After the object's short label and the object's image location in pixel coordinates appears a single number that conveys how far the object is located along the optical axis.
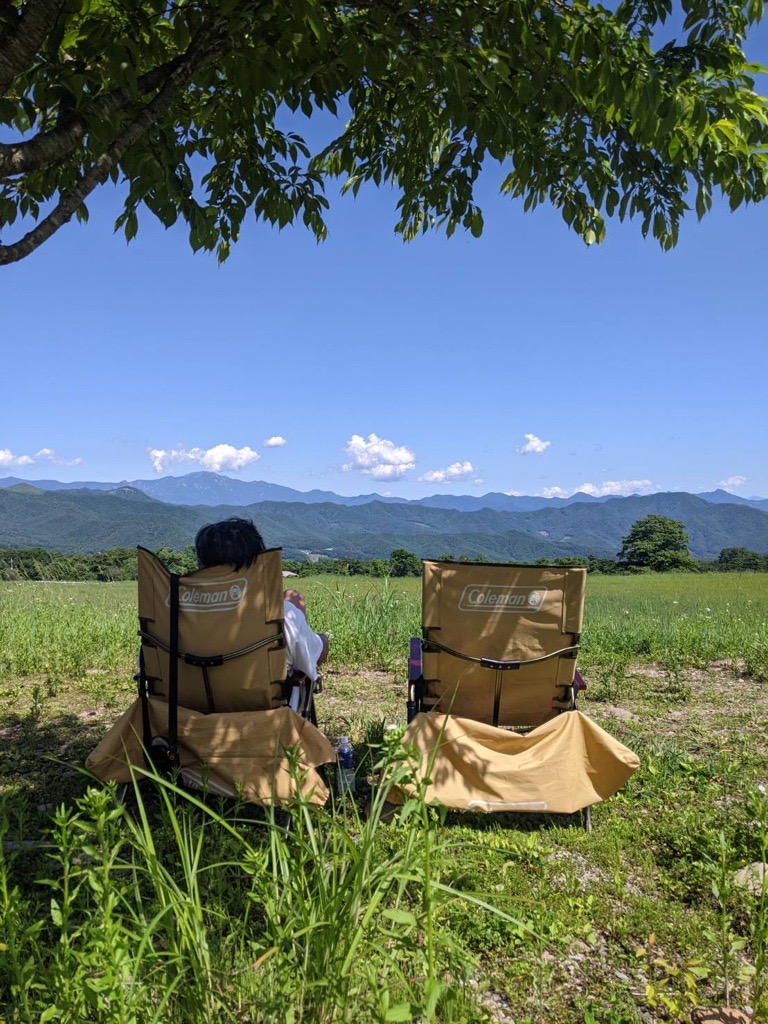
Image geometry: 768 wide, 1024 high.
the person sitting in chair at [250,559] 3.15
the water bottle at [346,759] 3.28
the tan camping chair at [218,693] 3.01
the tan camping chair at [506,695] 3.09
